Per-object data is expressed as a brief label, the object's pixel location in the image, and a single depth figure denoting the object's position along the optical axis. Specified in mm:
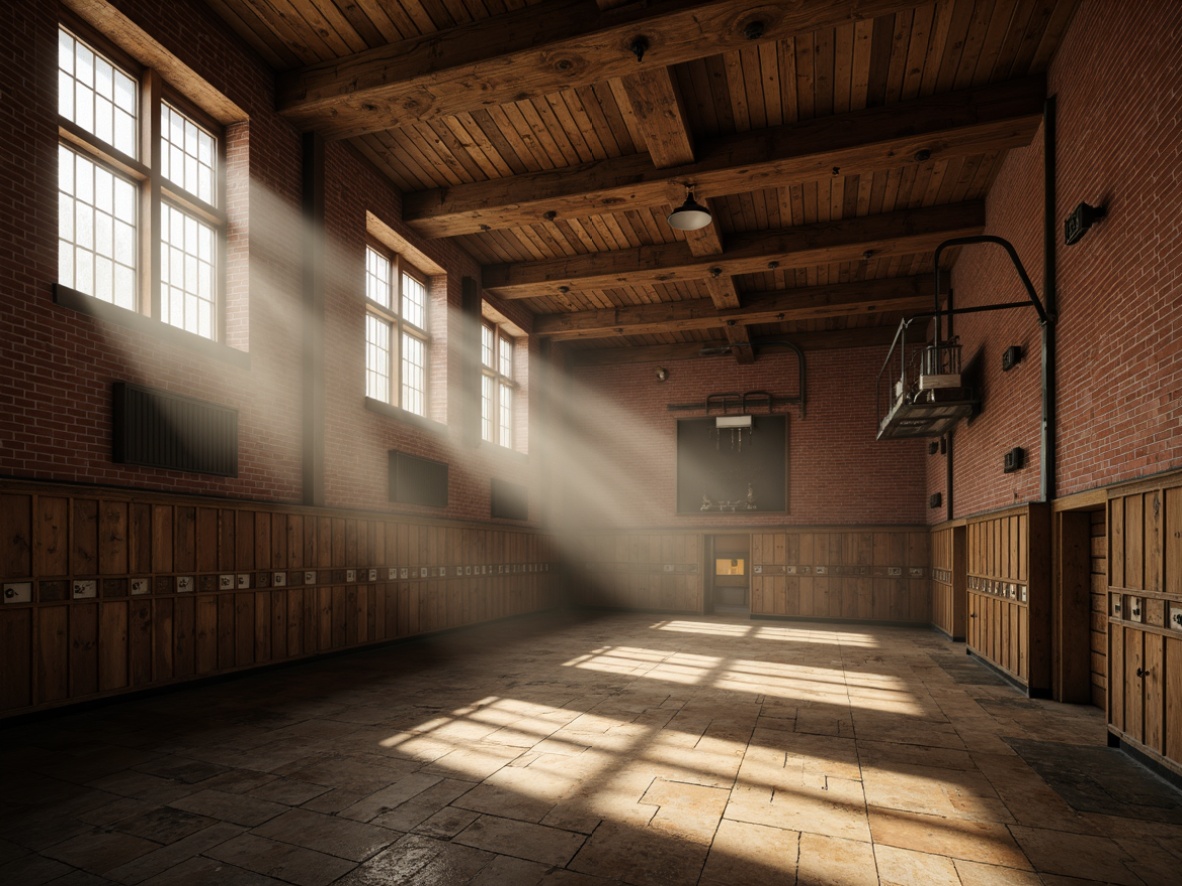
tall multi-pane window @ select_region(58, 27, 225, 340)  5180
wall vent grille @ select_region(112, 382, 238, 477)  5262
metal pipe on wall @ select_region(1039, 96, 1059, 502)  5949
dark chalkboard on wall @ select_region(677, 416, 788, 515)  13484
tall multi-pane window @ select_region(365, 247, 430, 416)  8750
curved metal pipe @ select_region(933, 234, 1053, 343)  5879
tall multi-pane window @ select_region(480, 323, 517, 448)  11938
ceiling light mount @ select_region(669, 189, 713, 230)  7008
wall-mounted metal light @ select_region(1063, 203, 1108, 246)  5086
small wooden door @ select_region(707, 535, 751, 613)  13906
